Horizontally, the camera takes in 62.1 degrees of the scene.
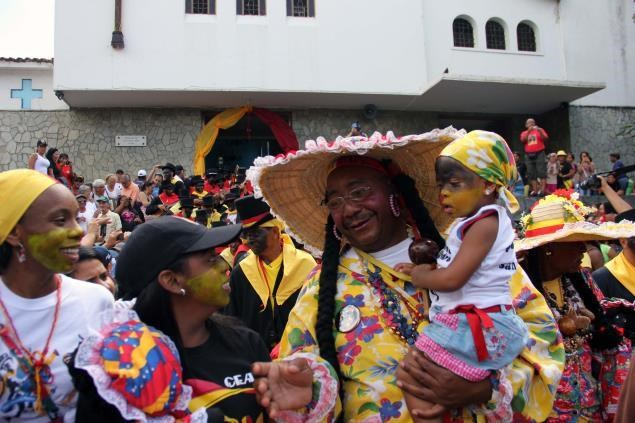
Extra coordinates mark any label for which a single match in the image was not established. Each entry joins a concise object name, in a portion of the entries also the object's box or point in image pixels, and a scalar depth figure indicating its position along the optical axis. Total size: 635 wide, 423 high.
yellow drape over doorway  15.93
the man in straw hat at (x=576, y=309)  3.23
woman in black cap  2.01
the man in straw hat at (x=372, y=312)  2.09
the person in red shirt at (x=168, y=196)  10.33
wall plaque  15.59
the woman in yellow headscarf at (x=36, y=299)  2.00
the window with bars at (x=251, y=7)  15.80
